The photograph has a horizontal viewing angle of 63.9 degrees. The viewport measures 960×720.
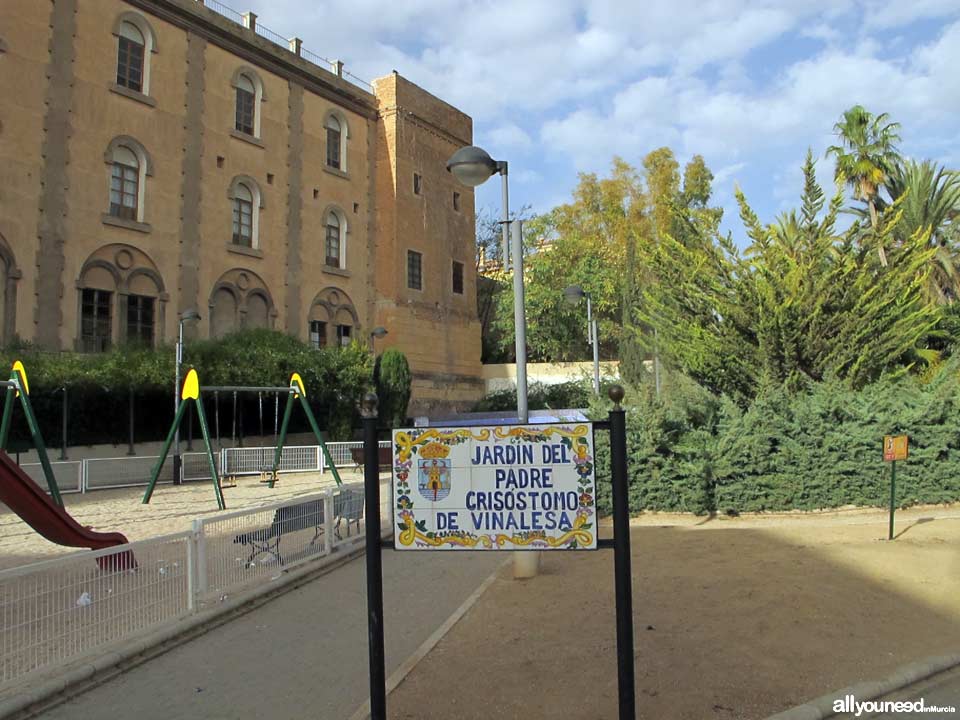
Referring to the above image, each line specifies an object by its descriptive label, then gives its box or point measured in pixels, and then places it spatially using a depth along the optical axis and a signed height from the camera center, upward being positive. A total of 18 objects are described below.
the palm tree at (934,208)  29.95 +7.97
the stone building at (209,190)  23.67 +8.88
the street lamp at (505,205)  8.24 +2.53
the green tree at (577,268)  44.78 +8.82
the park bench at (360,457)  22.31 -1.12
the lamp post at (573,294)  19.83 +3.18
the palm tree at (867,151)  31.28 +10.60
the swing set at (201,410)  17.03 +0.34
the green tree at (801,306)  17.27 +2.45
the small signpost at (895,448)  11.68 -0.56
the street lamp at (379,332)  31.55 +3.61
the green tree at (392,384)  33.88 +1.57
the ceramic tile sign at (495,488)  4.41 -0.41
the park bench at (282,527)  8.98 -1.31
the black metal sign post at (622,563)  4.13 -0.80
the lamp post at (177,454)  21.89 -0.89
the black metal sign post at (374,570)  4.25 -0.85
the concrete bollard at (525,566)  9.27 -1.79
